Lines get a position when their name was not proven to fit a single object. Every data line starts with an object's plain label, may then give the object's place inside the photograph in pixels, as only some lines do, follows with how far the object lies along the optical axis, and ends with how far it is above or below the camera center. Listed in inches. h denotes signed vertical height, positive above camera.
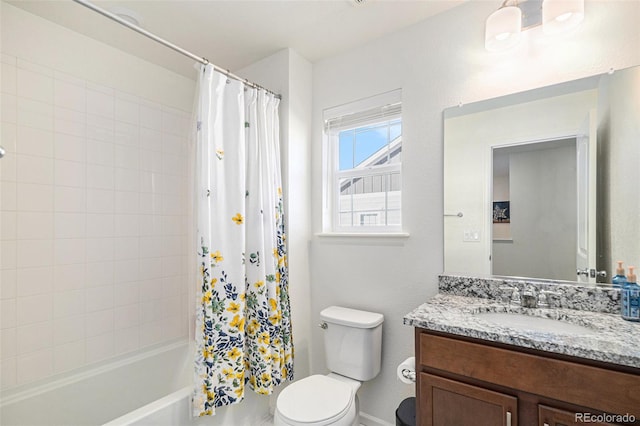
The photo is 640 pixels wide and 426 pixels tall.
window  80.0 +13.2
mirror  51.6 +5.8
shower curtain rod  50.1 +32.9
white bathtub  61.9 -41.9
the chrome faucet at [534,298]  55.1 -15.4
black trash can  57.6 -39.0
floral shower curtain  63.4 -7.9
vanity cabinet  36.5 -22.9
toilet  56.7 -36.3
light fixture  52.3 +34.7
